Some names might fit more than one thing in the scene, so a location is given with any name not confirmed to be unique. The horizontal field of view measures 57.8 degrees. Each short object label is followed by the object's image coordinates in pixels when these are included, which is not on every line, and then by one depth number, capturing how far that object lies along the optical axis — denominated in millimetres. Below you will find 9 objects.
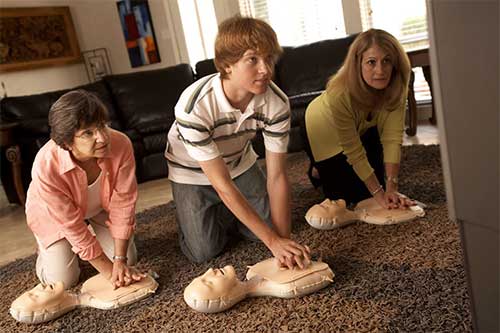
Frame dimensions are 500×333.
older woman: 1264
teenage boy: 1173
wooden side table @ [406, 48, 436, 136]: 2996
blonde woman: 1585
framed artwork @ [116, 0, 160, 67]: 4465
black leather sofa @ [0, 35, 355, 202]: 3047
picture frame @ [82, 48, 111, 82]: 4695
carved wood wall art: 4082
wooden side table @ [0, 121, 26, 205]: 2871
